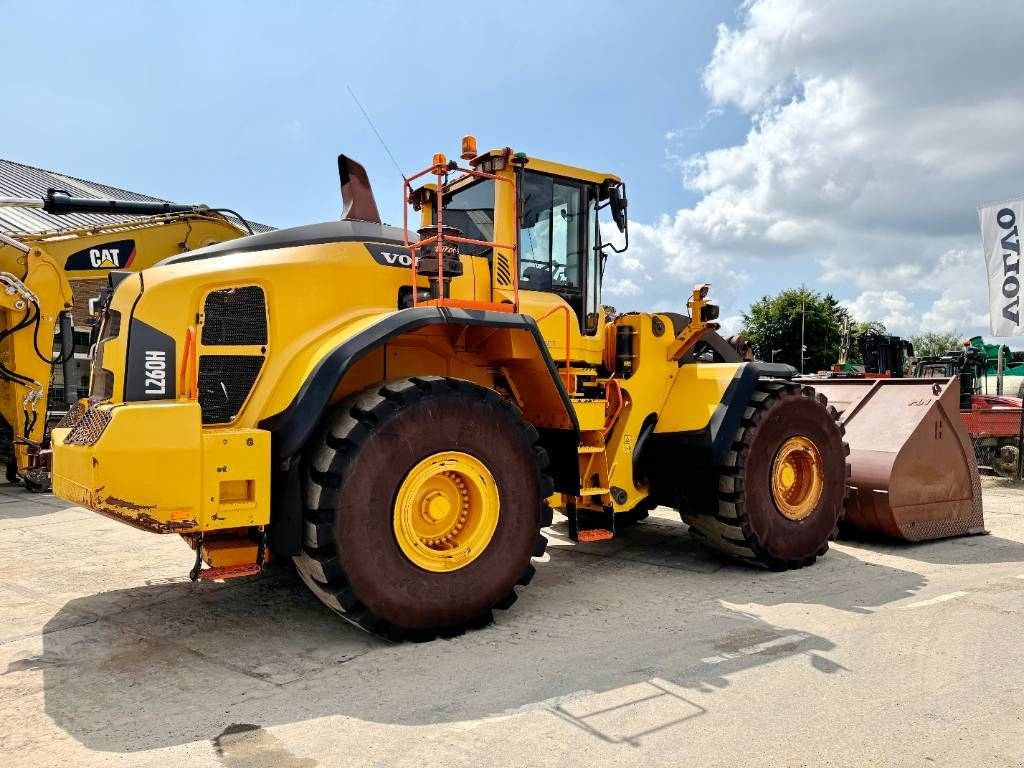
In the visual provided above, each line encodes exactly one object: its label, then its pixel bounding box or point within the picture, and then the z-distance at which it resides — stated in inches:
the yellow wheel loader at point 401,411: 163.6
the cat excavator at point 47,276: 364.8
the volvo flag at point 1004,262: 462.6
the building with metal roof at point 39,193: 644.1
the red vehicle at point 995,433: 484.2
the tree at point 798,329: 1887.3
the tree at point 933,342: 2244.1
